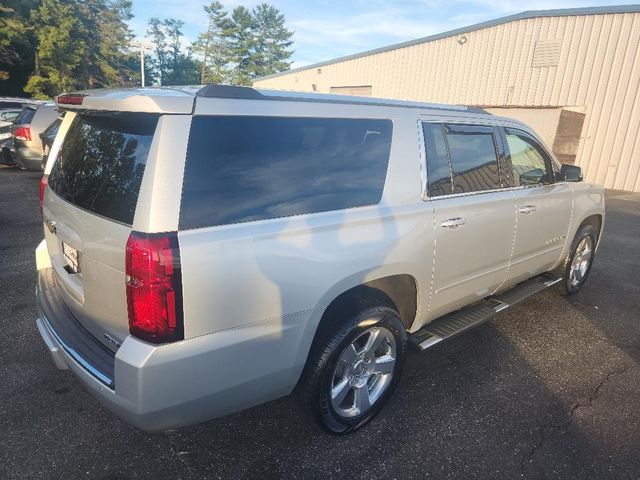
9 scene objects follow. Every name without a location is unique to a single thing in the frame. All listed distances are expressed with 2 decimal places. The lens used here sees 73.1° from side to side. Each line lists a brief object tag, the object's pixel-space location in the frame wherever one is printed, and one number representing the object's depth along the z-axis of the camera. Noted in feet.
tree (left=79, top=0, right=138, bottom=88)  138.10
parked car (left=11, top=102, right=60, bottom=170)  32.30
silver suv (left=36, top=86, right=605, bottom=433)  5.87
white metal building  42.86
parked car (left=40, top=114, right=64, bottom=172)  28.94
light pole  82.88
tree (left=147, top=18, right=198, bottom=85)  228.43
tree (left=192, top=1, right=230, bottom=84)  202.48
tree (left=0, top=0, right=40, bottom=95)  103.45
